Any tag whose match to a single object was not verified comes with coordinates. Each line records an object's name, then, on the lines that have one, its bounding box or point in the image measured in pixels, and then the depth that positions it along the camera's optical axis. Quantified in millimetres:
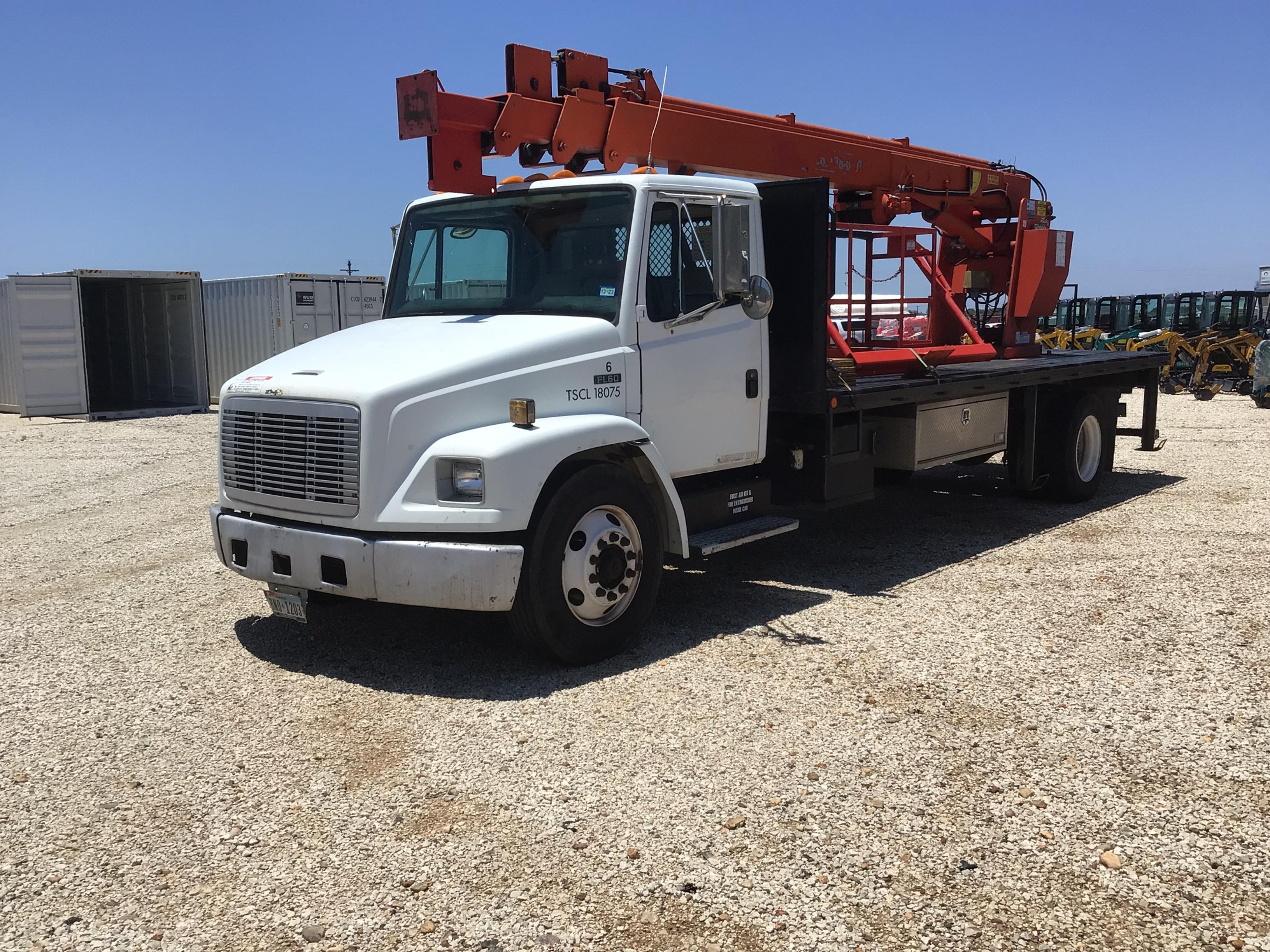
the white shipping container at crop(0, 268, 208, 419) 20359
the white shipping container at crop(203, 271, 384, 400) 21953
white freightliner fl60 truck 5109
